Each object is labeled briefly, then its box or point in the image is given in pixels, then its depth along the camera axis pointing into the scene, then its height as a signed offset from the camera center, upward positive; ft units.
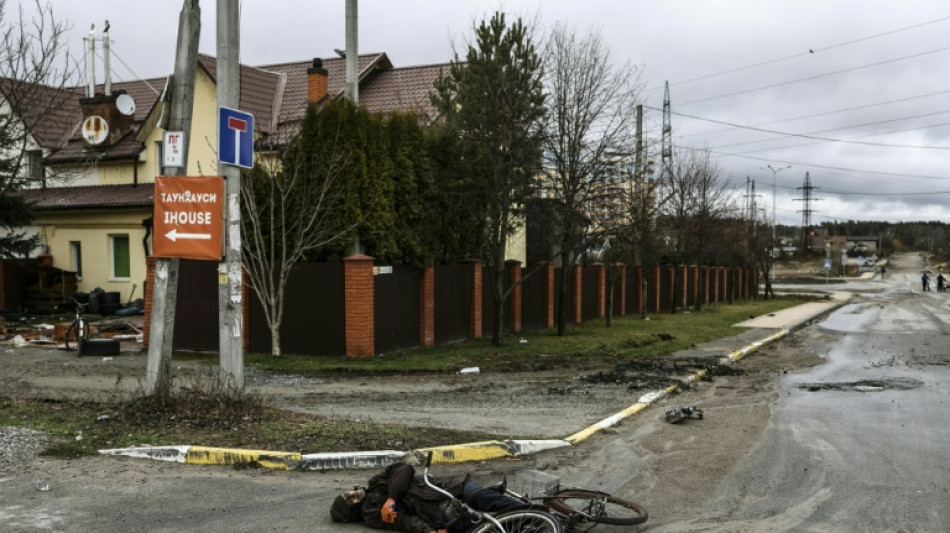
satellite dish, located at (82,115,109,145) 90.89 +14.91
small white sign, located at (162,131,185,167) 29.35 +4.10
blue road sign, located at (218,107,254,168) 29.27 +4.58
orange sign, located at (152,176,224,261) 29.04 +1.41
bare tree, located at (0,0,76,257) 59.93 +11.10
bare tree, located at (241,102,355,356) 51.37 +3.03
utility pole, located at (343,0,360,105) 56.03 +15.07
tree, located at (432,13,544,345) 58.54 +9.89
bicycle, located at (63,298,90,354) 54.34 -5.44
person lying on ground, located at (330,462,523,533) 17.12 -5.79
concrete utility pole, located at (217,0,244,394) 29.66 -0.35
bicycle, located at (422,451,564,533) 16.02 -5.59
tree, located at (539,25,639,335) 64.75 +9.34
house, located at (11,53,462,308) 83.46 +11.77
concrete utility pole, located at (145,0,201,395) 29.14 -0.46
